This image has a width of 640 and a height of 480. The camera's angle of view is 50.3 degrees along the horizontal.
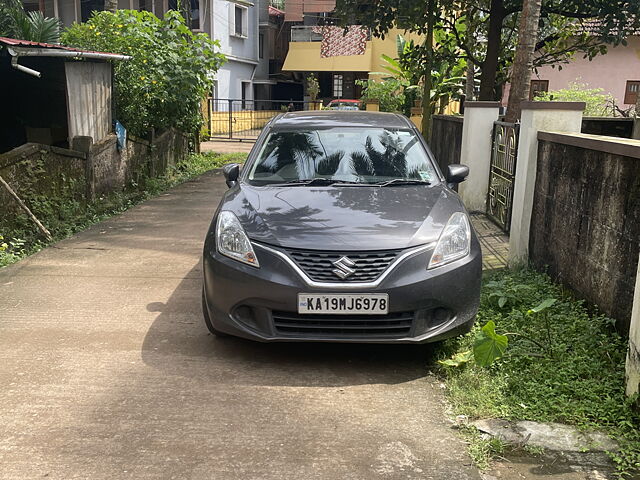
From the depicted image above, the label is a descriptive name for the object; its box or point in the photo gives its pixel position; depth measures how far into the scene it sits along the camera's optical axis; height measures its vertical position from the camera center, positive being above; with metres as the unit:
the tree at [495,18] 11.87 +1.40
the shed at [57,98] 11.18 -0.26
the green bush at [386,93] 23.94 -0.07
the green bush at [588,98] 17.02 -0.07
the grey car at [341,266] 4.30 -1.12
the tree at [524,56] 10.41 +0.58
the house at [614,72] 26.95 +0.95
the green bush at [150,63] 13.31 +0.44
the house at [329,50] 32.78 +1.91
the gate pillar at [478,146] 9.85 -0.76
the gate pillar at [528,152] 6.46 -0.56
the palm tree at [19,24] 13.90 +1.18
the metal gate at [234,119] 27.41 -1.30
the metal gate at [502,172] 8.50 -1.01
